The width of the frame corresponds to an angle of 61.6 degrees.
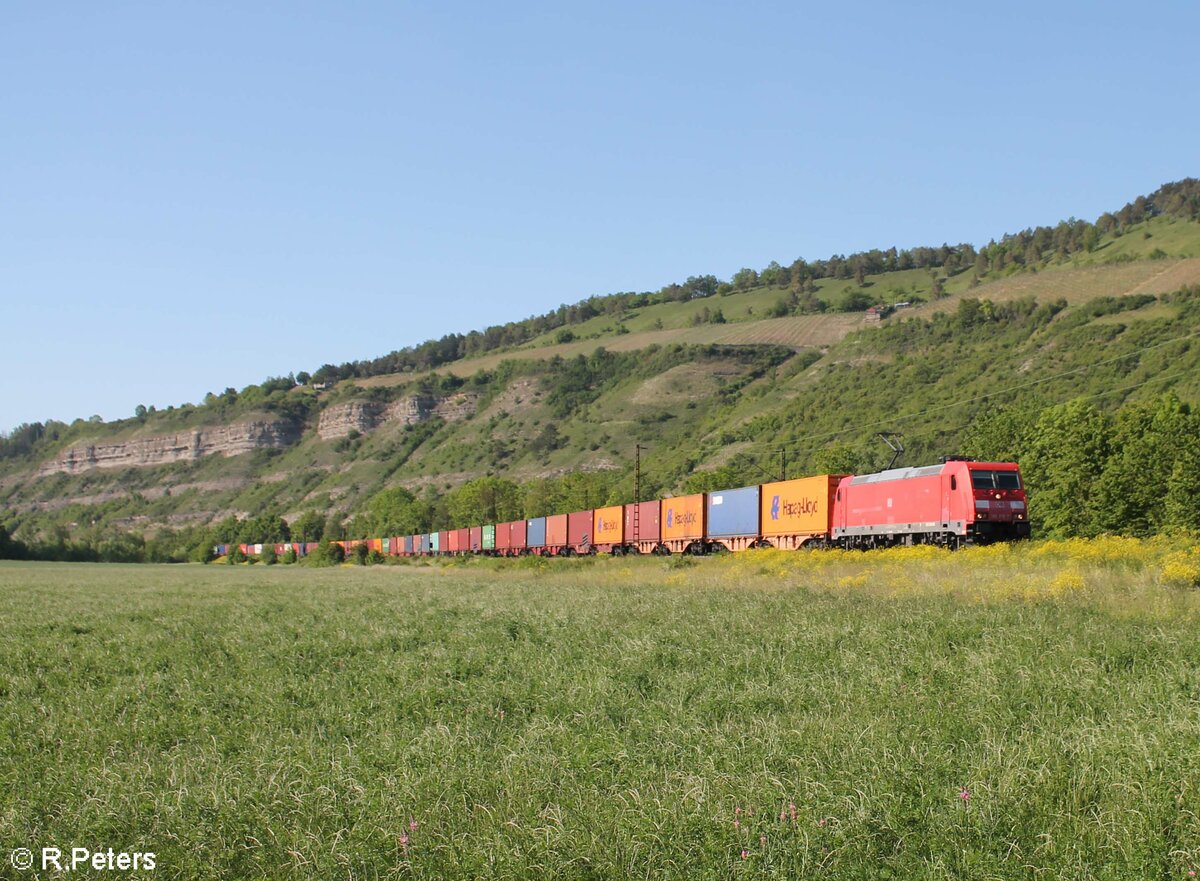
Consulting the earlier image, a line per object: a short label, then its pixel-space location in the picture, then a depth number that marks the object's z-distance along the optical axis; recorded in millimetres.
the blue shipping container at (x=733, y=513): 52281
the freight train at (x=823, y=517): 37000
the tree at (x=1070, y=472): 63750
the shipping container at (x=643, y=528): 62688
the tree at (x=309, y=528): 180750
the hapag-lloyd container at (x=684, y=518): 57188
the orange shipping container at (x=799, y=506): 46281
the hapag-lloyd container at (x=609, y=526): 67125
